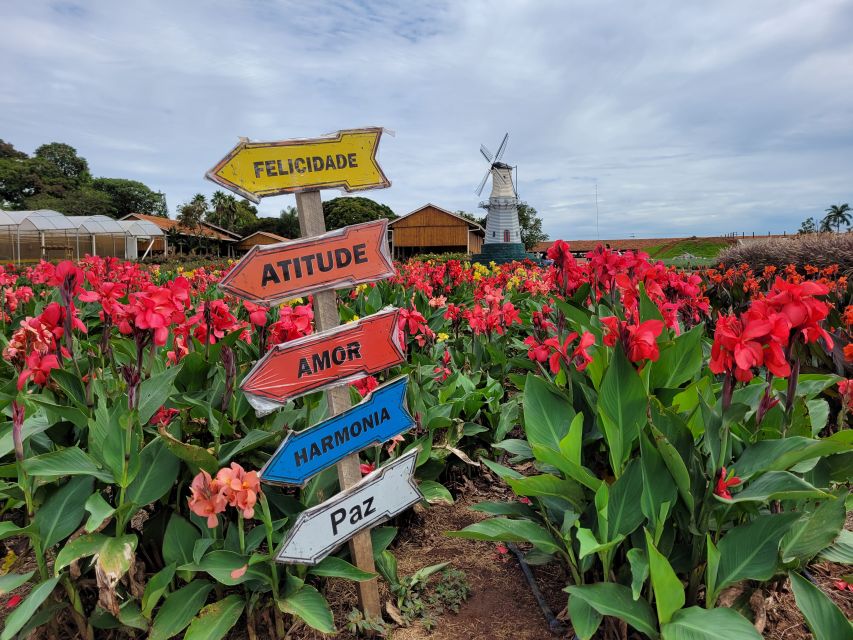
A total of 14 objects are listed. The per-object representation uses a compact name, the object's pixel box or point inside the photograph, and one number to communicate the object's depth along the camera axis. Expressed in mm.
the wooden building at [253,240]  49697
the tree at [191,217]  44938
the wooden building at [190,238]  45750
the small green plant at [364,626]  2055
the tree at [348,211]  60000
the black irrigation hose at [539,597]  2020
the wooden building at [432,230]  48062
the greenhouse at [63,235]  30391
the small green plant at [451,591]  2201
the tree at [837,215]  87962
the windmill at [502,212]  38906
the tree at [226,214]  60469
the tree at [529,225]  70938
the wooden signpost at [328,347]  1904
